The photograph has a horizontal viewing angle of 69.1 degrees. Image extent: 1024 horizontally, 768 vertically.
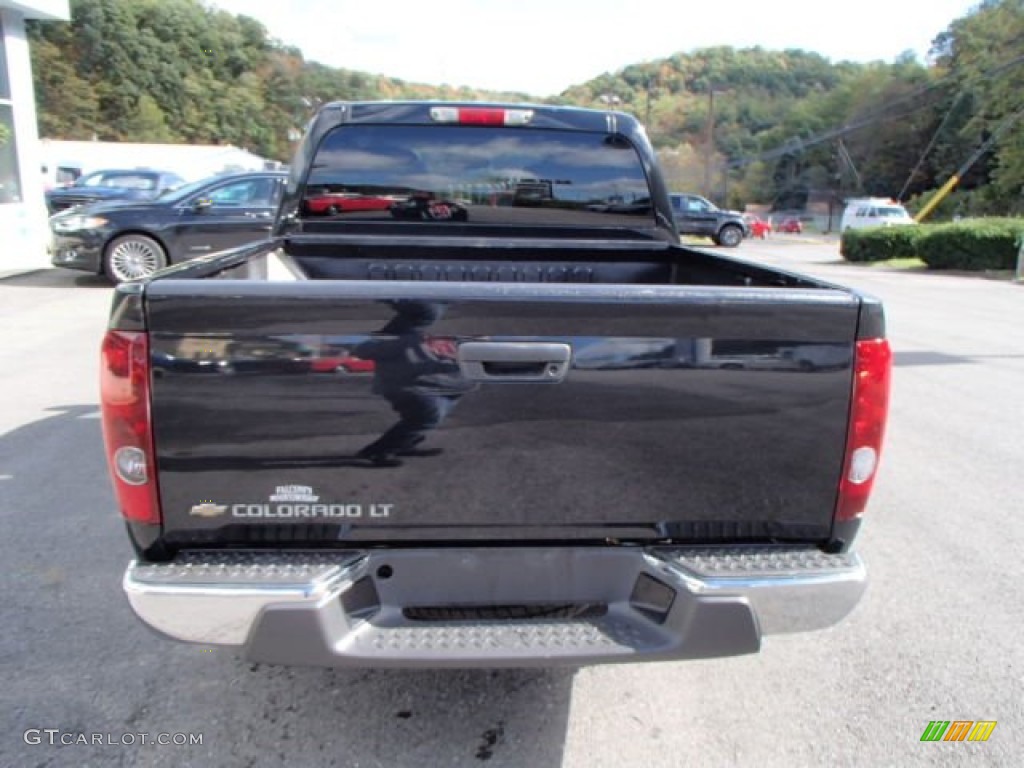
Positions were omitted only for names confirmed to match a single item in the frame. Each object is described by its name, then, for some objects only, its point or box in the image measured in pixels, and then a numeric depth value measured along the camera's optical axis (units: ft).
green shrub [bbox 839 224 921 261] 79.00
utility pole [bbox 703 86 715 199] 164.14
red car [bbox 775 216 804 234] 185.16
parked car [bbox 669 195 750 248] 89.61
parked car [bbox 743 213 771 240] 129.49
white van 123.75
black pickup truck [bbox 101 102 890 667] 6.39
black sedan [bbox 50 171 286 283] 37.99
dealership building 47.34
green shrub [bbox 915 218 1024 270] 67.82
